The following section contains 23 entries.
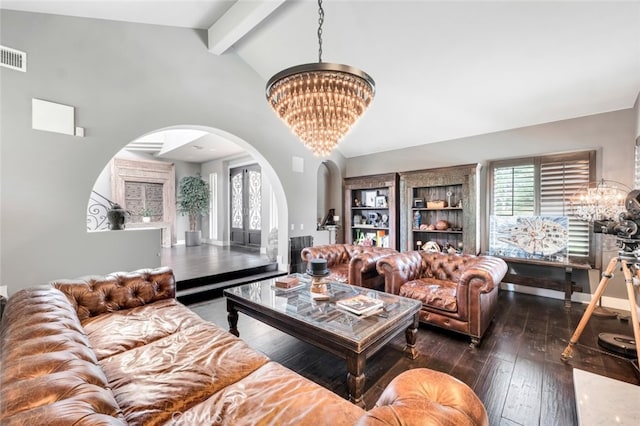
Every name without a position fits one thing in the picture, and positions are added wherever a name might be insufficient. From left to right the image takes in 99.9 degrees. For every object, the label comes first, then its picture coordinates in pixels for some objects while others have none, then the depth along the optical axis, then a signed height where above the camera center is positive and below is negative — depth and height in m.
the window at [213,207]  9.15 +0.04
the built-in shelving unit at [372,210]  5.50 -0.04
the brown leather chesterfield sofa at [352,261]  3.66 -0.80
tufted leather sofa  0.84 -0.90
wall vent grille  2.72 +1.54
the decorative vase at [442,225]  4.91 -0.31
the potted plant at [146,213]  8.26 -0.15
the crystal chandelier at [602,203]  3.13 +0.06
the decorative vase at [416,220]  5.25 -0.23
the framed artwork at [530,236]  3.99 -0.44
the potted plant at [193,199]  8.62 +0.30
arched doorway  5.47 +1.09
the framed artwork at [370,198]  5.97 +0.23
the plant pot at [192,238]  8.67 -0.97
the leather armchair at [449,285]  2.70 -0.93
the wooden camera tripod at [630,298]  2.09 -0.76
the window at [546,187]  3.85 +0.33
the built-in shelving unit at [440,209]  4.52 -0.02
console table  3.73 -1.05
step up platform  4.04 -1.27
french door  8.01 +0.10
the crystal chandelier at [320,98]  2.00 +0.87
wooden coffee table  1.84 -0.88
